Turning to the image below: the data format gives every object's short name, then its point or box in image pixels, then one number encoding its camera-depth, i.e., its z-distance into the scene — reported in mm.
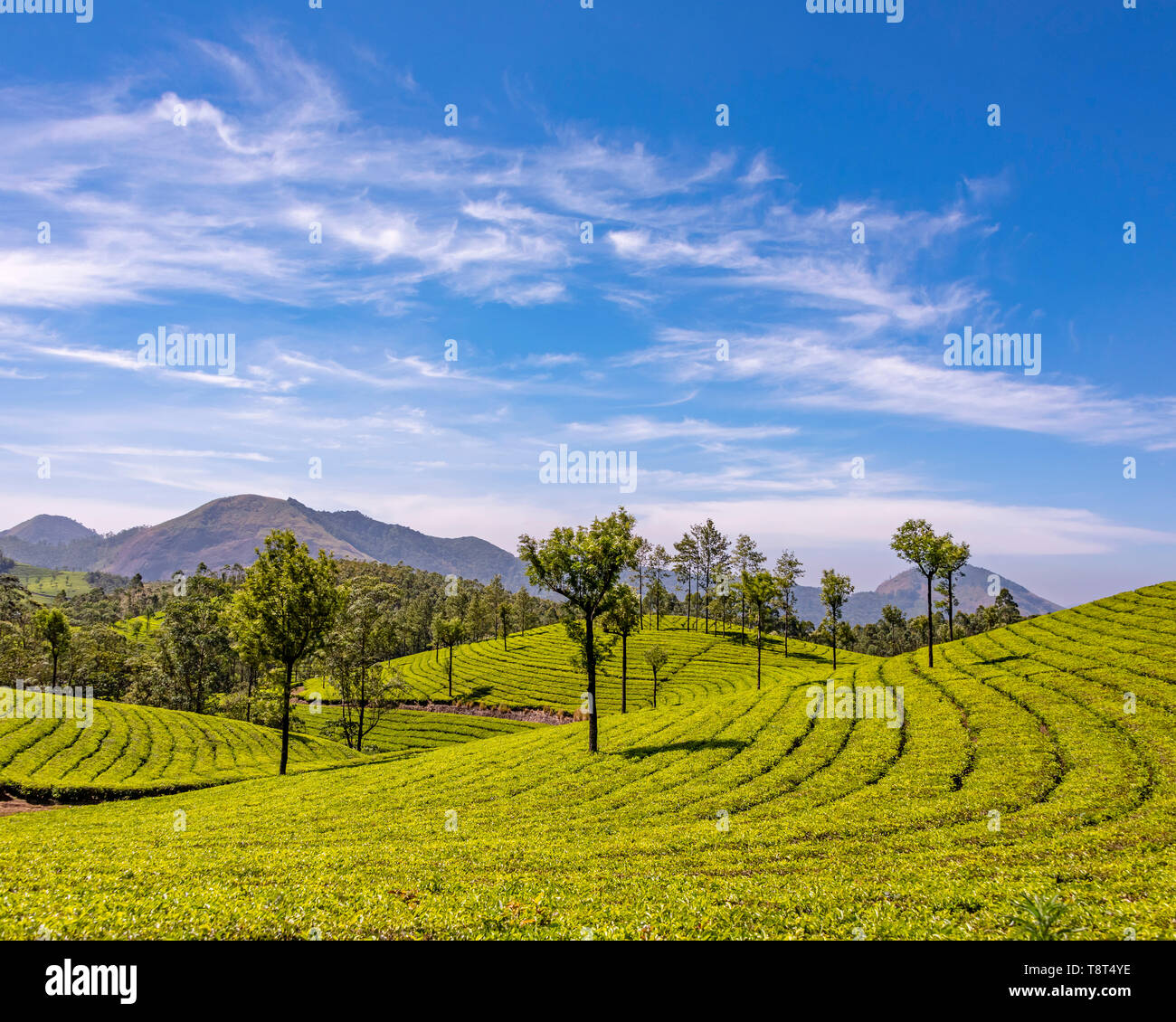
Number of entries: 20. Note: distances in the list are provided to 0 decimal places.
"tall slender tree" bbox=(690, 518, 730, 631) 163000
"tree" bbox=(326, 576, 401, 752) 63500
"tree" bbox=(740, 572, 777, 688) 67625
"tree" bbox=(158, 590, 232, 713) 97062
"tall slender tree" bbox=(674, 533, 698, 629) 164125
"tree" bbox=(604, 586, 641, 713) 66144
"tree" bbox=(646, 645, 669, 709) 77188
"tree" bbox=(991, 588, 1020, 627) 167500
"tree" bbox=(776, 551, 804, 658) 109500
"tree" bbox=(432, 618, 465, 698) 105188
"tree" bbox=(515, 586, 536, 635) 187200
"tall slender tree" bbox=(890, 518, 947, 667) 57625
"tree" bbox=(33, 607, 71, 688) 75625
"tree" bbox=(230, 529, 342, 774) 40688
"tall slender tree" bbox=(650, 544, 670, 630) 147875
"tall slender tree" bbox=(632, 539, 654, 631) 158625
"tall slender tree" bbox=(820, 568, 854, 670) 87375
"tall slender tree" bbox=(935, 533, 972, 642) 57916
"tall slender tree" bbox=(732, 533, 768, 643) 153375
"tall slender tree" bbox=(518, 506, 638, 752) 38156
